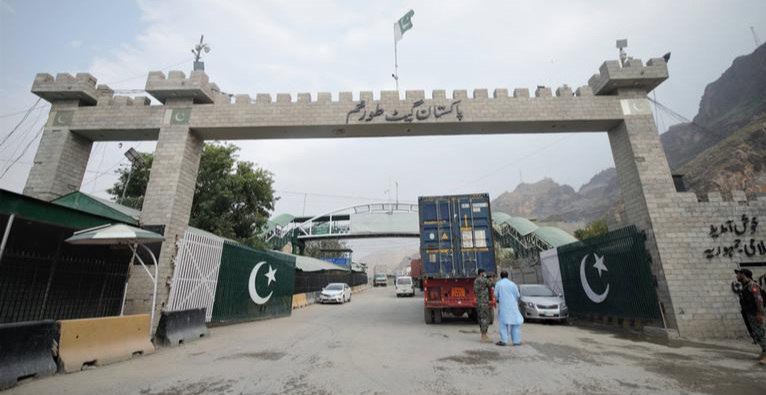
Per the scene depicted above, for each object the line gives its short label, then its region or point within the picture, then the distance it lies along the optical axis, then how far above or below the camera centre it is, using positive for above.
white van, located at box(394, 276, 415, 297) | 30.41 +0.22
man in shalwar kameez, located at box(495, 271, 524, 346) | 7.55 -0.53
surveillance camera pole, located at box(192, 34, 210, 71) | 12.28 +8.49
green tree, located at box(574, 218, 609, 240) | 33.47 +5.91
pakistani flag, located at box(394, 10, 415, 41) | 13.06 +10.02
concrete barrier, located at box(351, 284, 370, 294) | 42.67 +0.10
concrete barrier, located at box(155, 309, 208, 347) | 7.80 -0.87
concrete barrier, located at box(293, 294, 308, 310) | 21.43 -0.70
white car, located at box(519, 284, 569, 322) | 11.60 -0.58
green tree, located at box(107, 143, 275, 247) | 20.70 +6.10
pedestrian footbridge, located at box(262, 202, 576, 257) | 38.69 +7.93
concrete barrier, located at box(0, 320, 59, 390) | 4.75 -0.85
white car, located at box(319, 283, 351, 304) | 24.28 -0.29
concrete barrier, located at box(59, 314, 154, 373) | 5.60 -0.89
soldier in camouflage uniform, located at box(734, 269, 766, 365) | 6.07 -0.31
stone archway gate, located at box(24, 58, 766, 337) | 10.56 +5.53
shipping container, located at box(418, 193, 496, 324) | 11.13 +1.33
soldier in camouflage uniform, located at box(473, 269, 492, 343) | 8.26 -0.32
